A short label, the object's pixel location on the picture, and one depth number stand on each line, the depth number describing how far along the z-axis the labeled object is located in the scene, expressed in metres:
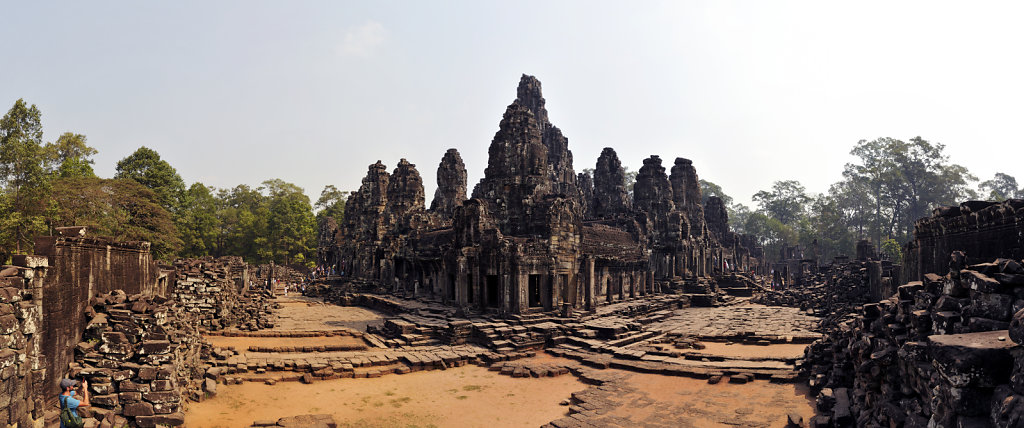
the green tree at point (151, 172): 31.78
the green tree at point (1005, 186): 60.94
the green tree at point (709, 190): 90.38
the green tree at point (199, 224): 38.51
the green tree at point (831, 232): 56.19
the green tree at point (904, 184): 51.06
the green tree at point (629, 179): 88.81
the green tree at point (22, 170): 18.94
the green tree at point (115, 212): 20.89
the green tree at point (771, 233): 69.31
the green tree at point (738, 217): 93.50
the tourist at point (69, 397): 7.30
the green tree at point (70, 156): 23.31
